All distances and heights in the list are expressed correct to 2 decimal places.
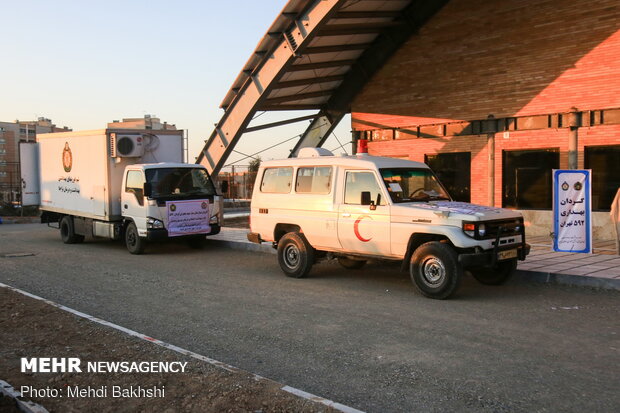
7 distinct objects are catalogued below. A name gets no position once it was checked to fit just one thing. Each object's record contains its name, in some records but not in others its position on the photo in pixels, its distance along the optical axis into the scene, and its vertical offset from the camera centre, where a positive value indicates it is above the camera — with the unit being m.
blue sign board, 12.13 -0.55
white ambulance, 8.64 -0.57
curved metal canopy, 16.66 +4.32
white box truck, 14.27 +0.01
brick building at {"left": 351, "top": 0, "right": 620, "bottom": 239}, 15.39 +2.61
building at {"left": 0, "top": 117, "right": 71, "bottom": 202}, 107.06 +12.35
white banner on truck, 14.26 -0.69
